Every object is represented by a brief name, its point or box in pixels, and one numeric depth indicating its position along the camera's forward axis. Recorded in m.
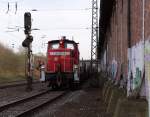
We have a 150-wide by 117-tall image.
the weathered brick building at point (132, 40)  9.04
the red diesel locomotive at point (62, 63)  30.41
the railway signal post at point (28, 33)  29.81
